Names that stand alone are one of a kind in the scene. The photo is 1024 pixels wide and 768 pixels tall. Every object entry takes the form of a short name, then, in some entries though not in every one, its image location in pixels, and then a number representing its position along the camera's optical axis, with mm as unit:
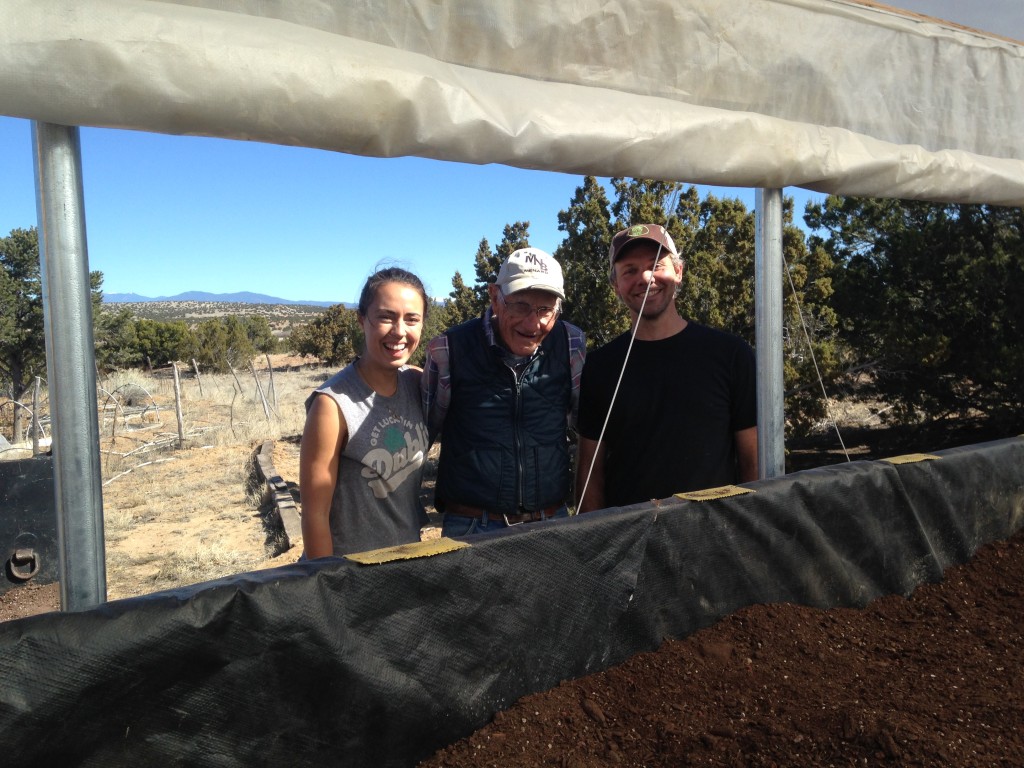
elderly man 2025
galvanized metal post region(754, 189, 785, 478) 1939
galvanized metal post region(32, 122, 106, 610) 1146
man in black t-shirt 2221
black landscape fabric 975
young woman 1826
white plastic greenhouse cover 1040
